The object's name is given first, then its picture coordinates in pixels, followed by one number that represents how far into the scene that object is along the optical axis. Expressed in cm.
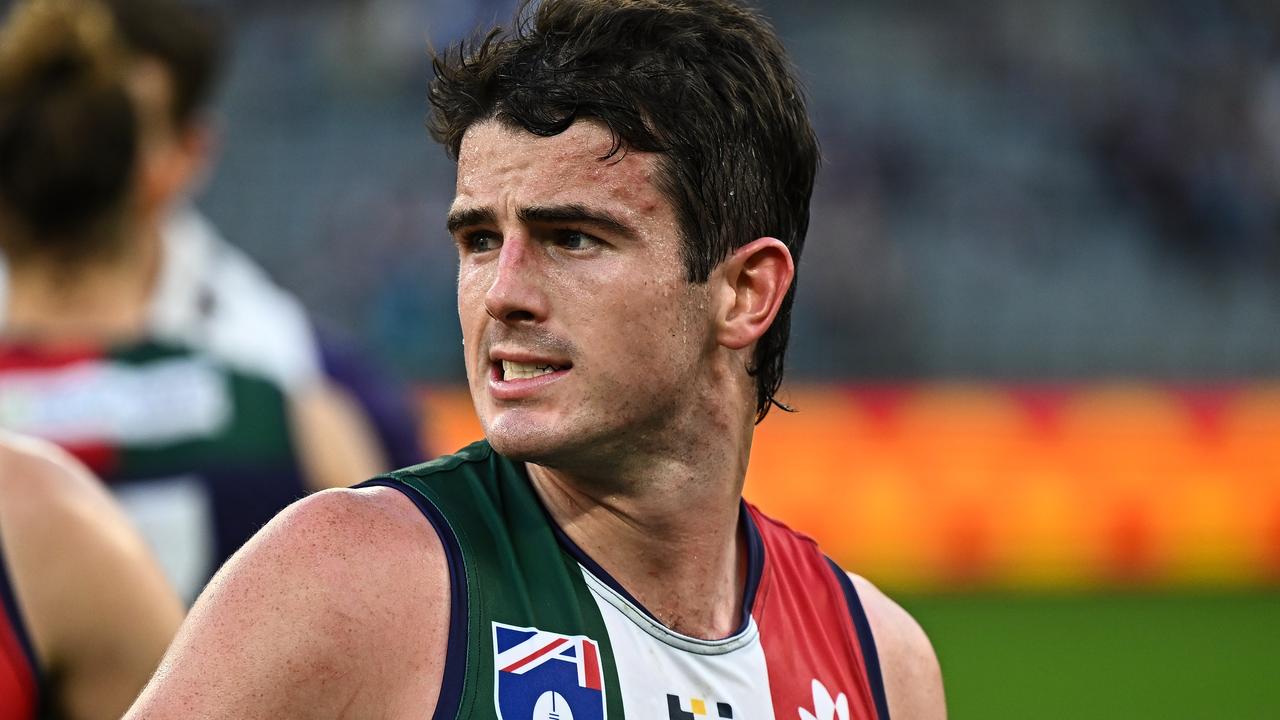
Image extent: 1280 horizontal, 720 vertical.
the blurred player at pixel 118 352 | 791
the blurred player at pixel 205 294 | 859
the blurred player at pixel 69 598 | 525
